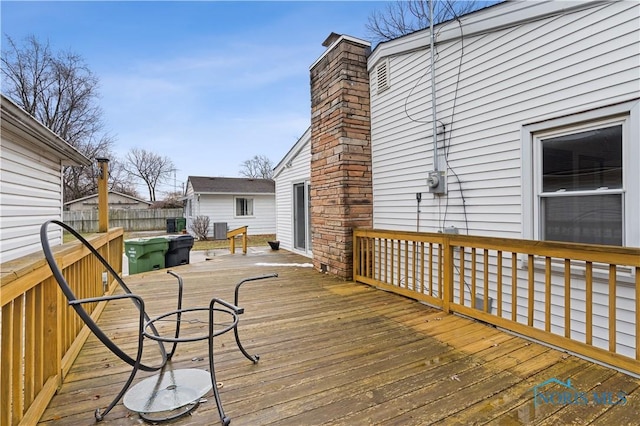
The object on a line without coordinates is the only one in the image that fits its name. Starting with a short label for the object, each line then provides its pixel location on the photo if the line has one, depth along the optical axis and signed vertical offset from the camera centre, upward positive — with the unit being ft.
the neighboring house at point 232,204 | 51.21 +0.85
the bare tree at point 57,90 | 52.29 +21.33
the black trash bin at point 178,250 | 23.30 -3.07
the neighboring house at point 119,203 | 73.00 +1.89
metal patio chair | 5.04 -3.70
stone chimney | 17.12 +3.31
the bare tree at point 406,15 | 31.76 +20.30
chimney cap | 18.00 +9.77
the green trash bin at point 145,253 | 21.26 -2.96
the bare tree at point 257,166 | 103.35 +13.97
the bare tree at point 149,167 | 101.45 +14.01
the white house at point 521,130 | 9.09 +2.76
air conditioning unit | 50.24 -3.40
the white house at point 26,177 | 14.02 +1.88
